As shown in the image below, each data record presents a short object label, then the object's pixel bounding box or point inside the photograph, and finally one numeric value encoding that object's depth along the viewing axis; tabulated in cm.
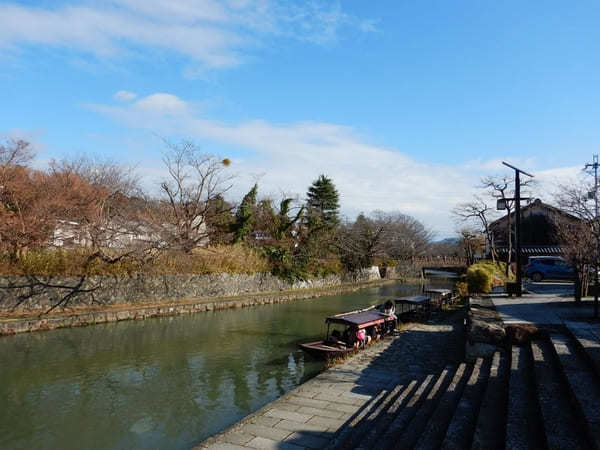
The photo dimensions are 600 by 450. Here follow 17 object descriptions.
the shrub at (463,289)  2508
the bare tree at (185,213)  2517
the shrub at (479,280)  2116
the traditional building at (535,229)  3953
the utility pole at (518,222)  1574
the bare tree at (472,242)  5044
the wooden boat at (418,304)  1862
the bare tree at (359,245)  4081
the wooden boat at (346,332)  1178
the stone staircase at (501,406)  459
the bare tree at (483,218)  3710
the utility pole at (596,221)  1014
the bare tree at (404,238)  6095
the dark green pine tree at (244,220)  3127
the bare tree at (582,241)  1344
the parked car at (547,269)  2672
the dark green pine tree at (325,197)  5266
